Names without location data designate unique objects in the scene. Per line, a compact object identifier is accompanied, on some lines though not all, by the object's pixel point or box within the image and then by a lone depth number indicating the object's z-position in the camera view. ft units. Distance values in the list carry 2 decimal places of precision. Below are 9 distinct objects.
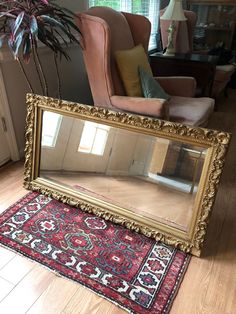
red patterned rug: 3.75
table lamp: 8.99
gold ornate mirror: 4.01
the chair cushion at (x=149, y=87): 6.18
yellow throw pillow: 6.12
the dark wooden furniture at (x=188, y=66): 8.72
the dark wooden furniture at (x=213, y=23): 12.66
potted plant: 4.31
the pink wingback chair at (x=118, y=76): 5.32
